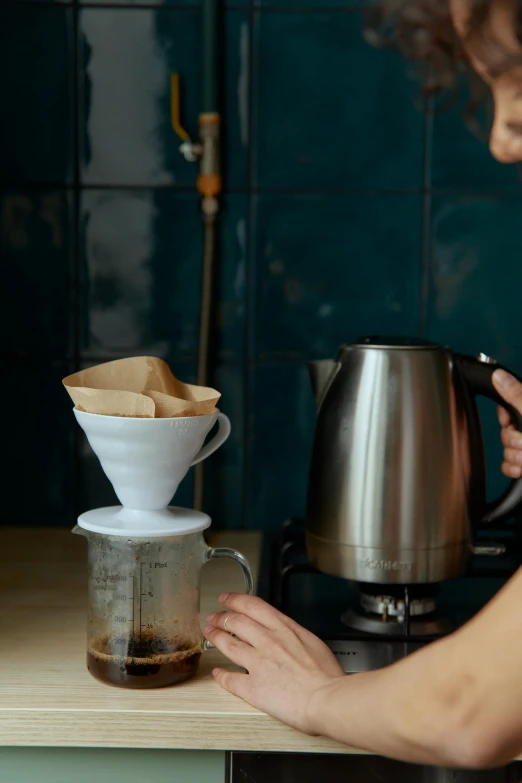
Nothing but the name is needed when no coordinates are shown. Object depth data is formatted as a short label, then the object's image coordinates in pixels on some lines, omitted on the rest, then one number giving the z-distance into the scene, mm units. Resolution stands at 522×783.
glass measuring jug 774
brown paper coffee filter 764
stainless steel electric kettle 914
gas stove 859
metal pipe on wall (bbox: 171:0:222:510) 1209
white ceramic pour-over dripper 759
